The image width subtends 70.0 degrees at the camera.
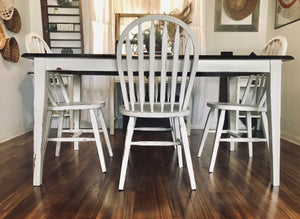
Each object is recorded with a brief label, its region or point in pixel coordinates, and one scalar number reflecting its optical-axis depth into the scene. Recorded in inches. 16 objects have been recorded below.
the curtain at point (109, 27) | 108.9
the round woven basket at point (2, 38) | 86.2
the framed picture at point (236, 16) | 114.3
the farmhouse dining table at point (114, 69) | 49.2
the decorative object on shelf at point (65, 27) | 112.0
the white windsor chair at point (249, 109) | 56.0
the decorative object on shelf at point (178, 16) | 106.6
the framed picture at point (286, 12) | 90.0
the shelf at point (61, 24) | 111.7
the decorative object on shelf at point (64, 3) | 111.0
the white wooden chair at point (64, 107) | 54.4
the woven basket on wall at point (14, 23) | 92.5
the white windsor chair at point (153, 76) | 43.8
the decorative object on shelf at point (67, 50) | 112.8
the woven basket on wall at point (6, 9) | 85.3
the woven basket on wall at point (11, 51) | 89.7
